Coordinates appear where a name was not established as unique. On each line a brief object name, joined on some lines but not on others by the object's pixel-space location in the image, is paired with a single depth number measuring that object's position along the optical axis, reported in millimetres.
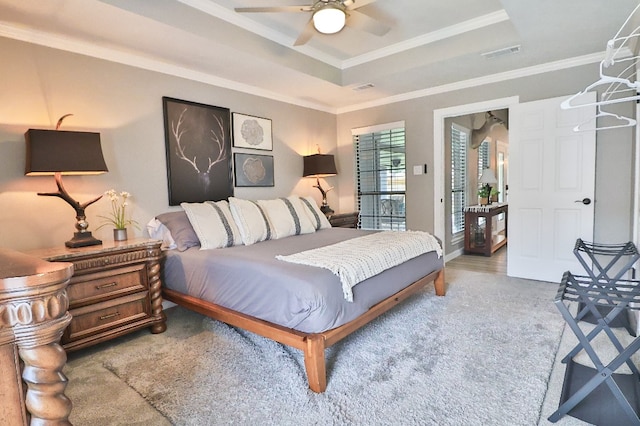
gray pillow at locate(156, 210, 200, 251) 2908
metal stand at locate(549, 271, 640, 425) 1512
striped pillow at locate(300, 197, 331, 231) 3831
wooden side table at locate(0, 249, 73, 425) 660
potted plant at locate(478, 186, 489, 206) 5695
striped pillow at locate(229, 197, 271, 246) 3100
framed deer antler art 3340
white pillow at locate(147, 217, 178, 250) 2979
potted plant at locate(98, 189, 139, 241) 2785
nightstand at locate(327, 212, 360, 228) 4639
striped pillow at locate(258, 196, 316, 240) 3387
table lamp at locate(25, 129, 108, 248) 2299
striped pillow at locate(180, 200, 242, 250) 2893
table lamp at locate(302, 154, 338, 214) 4598
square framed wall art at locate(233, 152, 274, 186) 3955
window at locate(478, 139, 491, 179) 6348
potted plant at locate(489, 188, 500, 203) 5981
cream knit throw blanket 2102
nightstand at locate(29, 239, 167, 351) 2264
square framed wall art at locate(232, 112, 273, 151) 3920
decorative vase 2746
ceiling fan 2244
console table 5199
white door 3473
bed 1900
